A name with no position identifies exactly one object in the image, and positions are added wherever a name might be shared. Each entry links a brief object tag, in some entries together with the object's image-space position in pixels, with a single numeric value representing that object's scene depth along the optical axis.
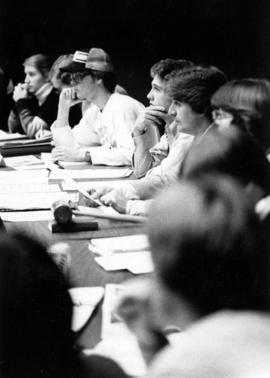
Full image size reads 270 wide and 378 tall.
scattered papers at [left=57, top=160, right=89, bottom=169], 6.33
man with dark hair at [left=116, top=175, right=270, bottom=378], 2.01
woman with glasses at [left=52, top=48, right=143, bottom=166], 6.51
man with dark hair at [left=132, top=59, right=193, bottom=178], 5.84
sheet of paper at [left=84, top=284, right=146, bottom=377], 2.32
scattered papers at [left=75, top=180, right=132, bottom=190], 4.97
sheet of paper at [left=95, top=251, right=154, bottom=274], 3.27
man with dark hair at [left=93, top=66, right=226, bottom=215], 5.03
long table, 2.64
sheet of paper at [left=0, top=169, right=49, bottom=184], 5.54
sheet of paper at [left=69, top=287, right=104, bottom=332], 2.69
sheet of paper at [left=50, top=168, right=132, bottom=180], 5.70
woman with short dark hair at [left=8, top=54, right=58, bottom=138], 8.96
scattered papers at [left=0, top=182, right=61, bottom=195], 5.07
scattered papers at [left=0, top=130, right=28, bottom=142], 8.20
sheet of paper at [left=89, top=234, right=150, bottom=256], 3.61
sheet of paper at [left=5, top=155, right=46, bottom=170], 6.28
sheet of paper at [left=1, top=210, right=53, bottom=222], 4.30
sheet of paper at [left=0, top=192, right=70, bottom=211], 4.60
